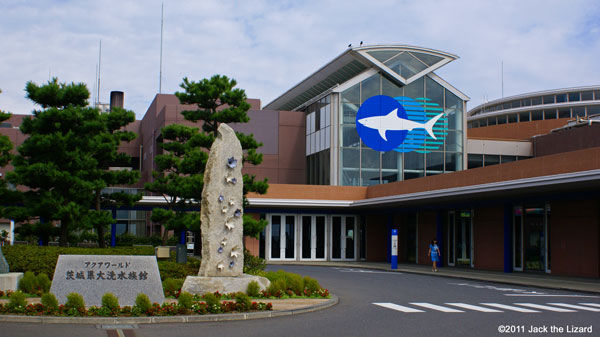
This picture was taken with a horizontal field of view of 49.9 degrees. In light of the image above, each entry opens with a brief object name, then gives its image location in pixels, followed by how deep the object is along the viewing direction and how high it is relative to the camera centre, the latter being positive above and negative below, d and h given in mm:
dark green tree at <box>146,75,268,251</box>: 24375 +3030
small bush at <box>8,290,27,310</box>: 12859 -1647
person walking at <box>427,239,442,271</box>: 29297 -1291
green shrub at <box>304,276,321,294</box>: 17234 -1667
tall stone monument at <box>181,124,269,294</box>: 16719 +38
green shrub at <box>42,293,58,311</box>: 12789 -1633
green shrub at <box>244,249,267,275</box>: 23266 -1503
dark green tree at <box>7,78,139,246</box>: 23703 +2262
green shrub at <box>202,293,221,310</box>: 13367 -1645
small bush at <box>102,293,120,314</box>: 12961 -1657
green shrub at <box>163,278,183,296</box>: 16455 -1691
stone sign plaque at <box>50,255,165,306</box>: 13953 -1252
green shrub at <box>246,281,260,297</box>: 16125 -1678
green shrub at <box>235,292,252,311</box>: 13836 -1725
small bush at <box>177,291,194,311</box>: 13225 -1640
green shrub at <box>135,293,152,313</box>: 12953 -1656
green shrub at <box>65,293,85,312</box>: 12914 -1664
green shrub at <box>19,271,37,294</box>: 16531 -1650
